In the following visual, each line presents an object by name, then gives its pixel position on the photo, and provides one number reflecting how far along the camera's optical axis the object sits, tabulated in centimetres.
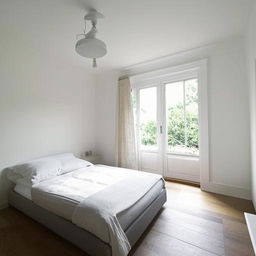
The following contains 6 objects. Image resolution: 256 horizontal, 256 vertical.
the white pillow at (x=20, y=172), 213
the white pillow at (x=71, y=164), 245
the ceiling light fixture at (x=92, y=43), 182
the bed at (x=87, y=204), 137
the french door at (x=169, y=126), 306
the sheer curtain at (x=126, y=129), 348
